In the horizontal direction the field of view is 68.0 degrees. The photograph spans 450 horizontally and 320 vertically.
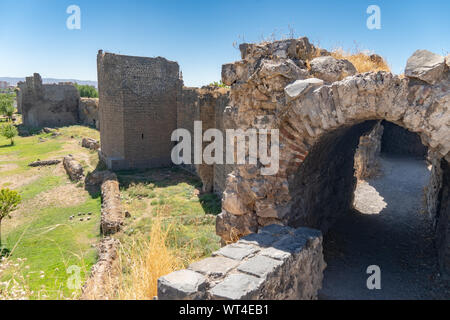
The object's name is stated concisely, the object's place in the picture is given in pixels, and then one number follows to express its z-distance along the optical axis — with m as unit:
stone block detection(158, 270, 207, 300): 2.54
